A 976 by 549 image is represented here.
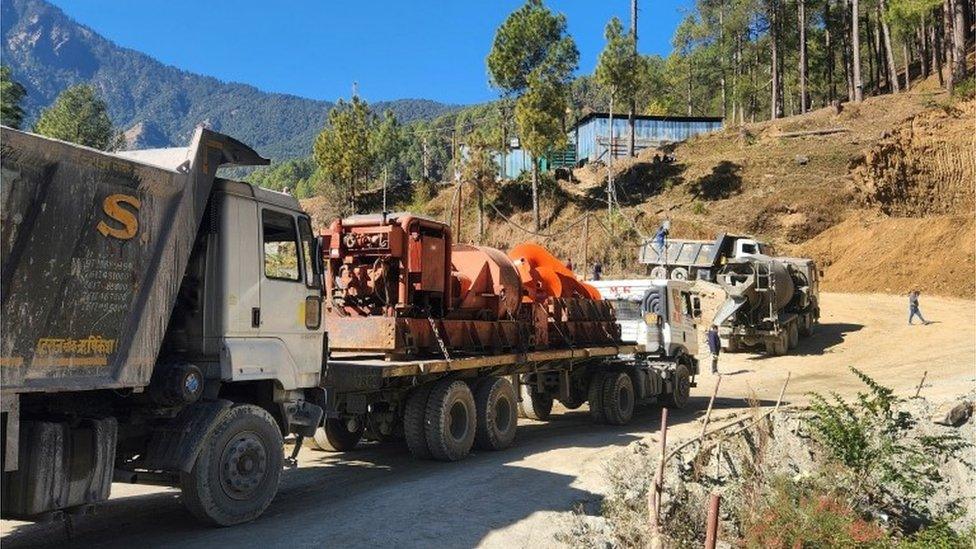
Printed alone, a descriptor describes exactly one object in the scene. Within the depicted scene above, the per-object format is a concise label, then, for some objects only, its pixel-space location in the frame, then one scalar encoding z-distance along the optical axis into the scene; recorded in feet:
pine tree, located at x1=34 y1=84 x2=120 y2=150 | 193.42
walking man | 90.43
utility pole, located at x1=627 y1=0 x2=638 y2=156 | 164.86
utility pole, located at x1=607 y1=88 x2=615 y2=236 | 137.97
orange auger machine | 32.09
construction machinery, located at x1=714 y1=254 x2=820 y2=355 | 83.20
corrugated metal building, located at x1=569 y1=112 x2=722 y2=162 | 178.19
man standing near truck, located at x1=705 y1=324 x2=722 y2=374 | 76.48
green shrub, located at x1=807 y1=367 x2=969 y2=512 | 33.86
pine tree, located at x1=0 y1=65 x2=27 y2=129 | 151.84
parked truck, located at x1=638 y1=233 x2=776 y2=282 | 101.50
